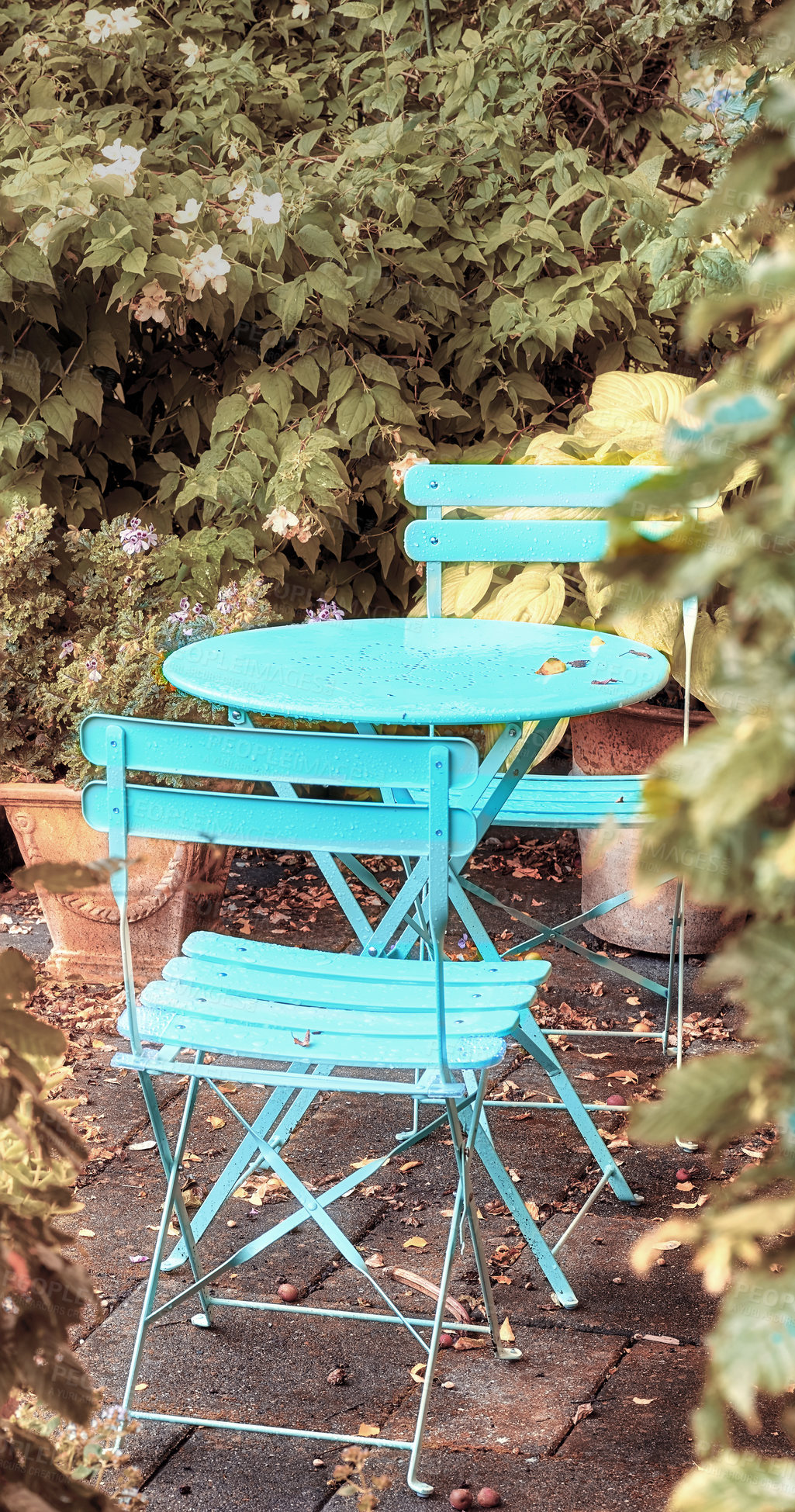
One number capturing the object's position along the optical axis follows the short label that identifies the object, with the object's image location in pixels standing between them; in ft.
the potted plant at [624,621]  12.46
